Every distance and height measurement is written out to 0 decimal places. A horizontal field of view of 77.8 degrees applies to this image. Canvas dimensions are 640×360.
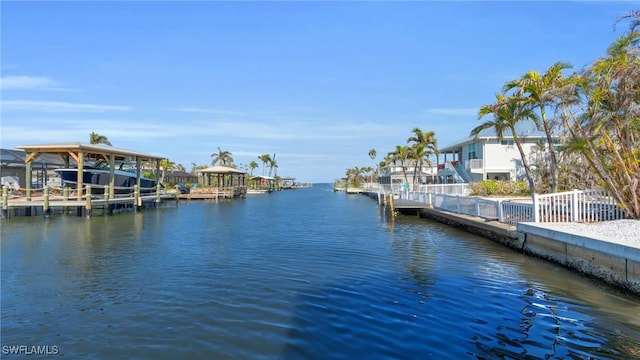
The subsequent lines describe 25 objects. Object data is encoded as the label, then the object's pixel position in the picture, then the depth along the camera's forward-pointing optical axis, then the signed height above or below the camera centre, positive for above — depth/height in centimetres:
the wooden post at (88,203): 2466 -100
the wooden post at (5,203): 2344 -91
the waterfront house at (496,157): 3381 +240
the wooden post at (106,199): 2689 -82
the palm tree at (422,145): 4338 +444
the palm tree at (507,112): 1680 +320
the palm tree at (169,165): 6612 +418
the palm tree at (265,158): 11894 +835
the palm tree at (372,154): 10775 +848
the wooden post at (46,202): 2391 -89
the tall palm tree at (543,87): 1479 +370
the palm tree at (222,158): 9269 +659
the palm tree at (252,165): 11744 +621
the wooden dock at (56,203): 2409 -100
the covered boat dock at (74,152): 2572 +246
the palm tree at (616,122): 1137 +188
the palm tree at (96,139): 5841 +717
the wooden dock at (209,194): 4823 -97
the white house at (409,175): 5476 +144
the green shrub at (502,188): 2674 -27
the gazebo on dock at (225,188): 5059 -24
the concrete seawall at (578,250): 805 -171
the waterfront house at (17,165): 3572 +215
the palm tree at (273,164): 12322 +679
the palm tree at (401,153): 4853 +408
